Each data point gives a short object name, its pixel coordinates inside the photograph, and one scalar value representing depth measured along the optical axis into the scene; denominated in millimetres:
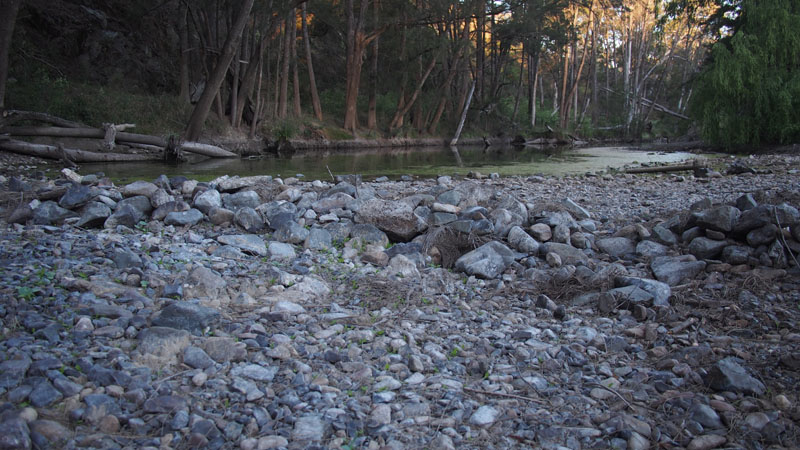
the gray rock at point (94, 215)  5324
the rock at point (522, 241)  5105
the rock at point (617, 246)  5180
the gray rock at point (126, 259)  3889
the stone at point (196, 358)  2568
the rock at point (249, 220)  5543
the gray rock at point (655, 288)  3822
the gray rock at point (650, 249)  5008
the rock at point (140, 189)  5988
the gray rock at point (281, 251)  4668
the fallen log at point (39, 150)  12016
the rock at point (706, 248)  4773
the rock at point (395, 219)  5520
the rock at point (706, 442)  2182
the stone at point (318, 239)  5148
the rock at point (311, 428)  2121
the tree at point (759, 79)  17062
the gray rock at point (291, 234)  5246
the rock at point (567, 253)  4828
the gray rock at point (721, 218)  4871
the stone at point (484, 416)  2322
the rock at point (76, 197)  5574
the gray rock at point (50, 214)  5305
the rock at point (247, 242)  4723
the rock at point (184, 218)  5551
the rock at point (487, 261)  4551
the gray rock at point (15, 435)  1870
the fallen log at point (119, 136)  13266
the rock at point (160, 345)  2570
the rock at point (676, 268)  4375
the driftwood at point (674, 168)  11992
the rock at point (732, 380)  2582
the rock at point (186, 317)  2951
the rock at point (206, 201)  5918
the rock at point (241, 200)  6203
